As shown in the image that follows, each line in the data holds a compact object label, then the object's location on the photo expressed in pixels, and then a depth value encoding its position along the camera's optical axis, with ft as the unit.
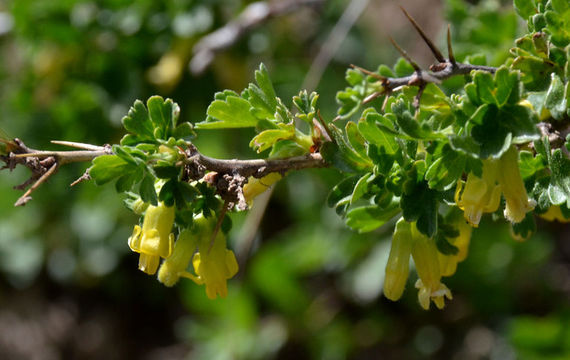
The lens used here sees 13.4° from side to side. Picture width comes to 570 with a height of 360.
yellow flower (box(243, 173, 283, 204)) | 1.51
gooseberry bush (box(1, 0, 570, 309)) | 1.45
